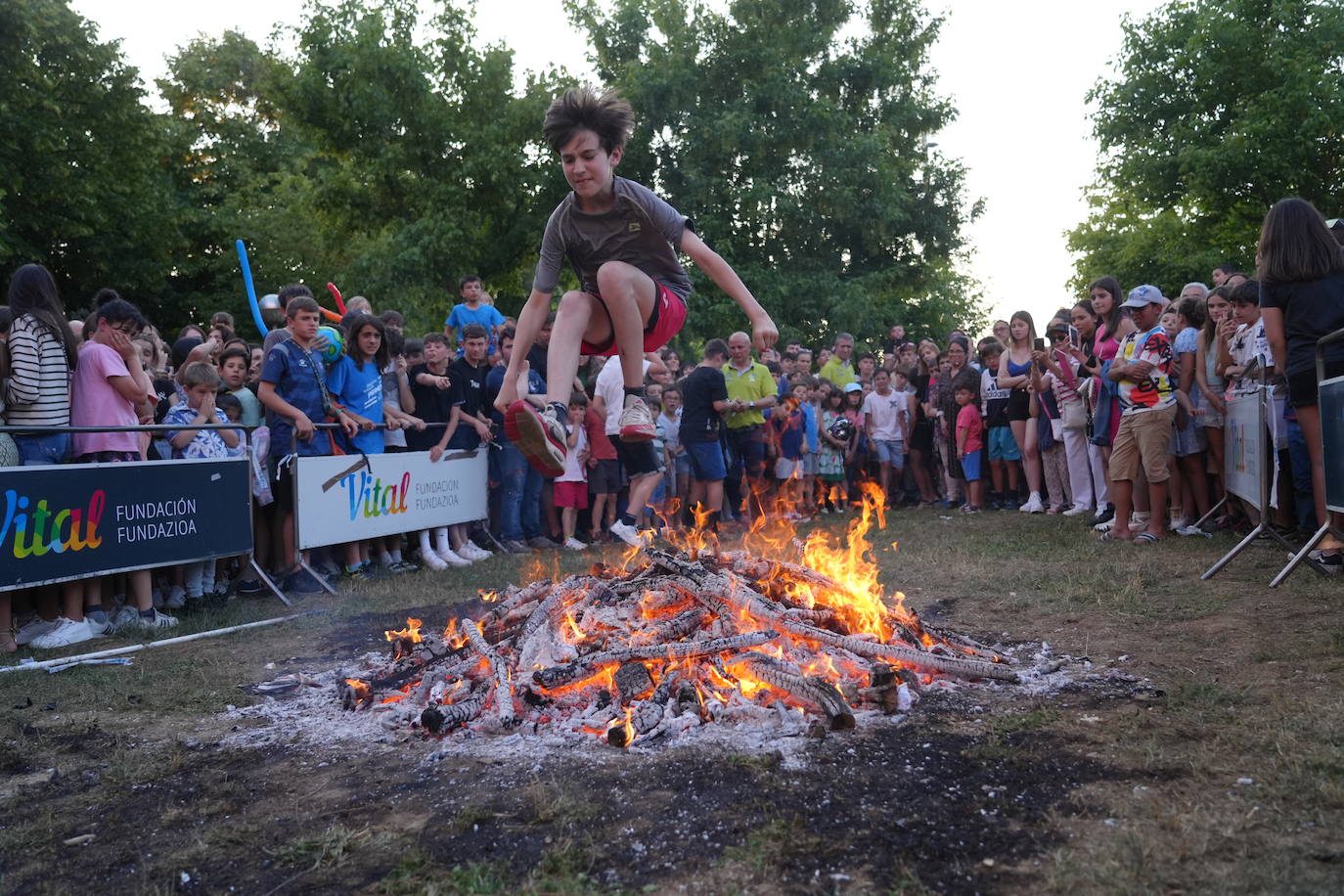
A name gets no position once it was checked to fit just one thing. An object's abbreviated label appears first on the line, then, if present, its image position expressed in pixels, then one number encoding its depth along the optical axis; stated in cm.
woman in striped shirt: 676
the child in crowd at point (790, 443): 1371
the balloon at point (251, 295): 1038
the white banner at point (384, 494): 862
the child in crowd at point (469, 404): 1053
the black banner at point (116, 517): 627
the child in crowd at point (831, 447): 1426
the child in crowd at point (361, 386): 912
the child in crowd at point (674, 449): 1245
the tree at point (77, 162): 2245
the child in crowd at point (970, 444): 1358
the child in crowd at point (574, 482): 1097
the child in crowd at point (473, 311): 1252
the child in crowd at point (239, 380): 883
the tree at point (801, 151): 2641
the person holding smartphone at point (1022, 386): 1258
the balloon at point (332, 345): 898
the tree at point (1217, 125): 2777
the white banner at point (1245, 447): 754
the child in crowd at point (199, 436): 781
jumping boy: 504
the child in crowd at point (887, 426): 1478
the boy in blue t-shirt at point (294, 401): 852
